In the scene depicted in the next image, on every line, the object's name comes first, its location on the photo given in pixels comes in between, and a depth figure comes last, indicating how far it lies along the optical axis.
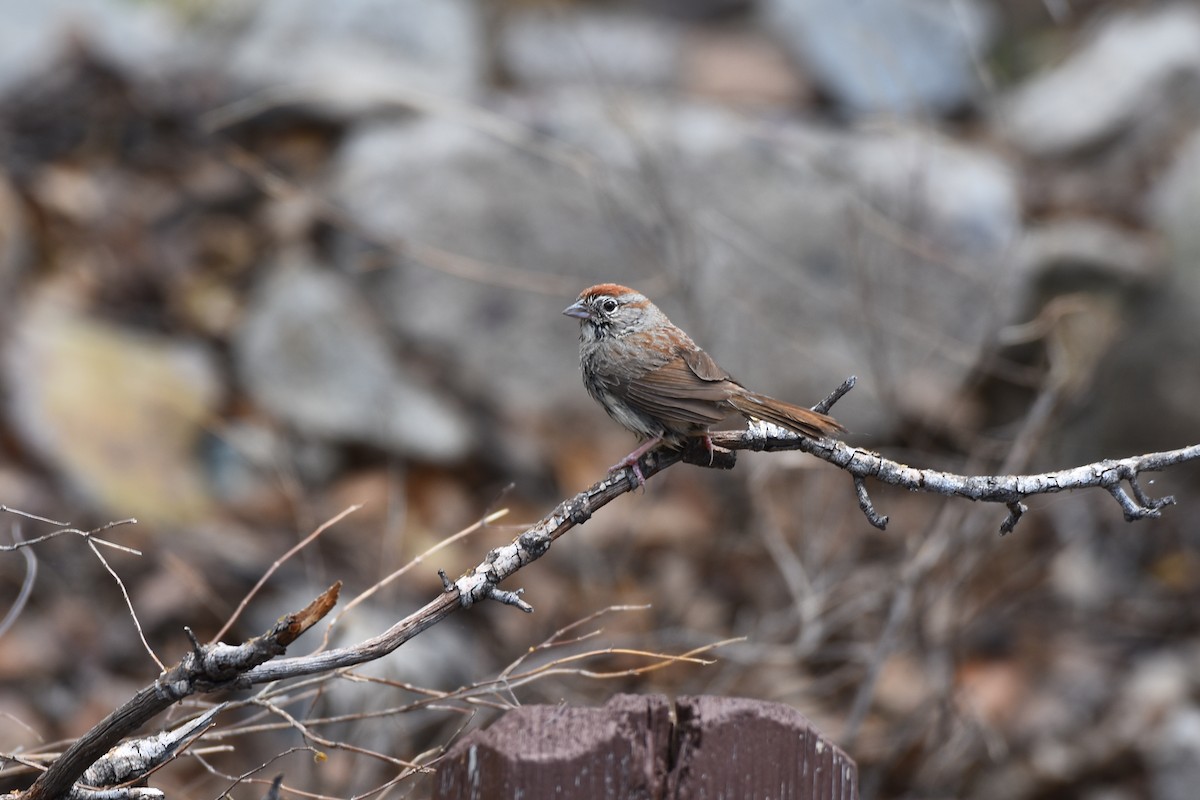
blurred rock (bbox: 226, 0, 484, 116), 15.32
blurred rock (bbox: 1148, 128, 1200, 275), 13.81
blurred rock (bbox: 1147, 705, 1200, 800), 10.80
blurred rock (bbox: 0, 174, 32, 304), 13.10
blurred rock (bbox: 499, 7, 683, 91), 16.58
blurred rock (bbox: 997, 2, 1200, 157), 16.48
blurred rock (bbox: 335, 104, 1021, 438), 13.44
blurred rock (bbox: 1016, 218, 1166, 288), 13.85
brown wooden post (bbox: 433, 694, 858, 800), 3.65
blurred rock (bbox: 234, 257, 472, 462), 13.11
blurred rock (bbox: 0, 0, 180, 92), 15.30
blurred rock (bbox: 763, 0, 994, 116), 16.72
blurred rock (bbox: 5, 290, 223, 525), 11.76
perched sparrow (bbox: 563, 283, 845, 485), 5.59
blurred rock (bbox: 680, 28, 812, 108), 16.98
